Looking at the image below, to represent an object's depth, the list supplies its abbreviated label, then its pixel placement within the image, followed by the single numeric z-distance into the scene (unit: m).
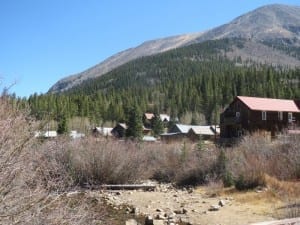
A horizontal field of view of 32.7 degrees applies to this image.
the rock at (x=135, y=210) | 23.35
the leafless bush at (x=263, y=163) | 27.73
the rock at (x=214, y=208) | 22.81
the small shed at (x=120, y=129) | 104.06
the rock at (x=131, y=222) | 18.80
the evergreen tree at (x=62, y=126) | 67.19
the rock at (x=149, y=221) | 19.70
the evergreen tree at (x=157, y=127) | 107.00
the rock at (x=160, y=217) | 20.93
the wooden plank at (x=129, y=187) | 33.19
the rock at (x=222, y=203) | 23.86
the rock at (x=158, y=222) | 19.47
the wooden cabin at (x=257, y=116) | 62.72
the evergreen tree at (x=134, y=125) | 87.80
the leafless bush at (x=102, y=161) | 32.28
